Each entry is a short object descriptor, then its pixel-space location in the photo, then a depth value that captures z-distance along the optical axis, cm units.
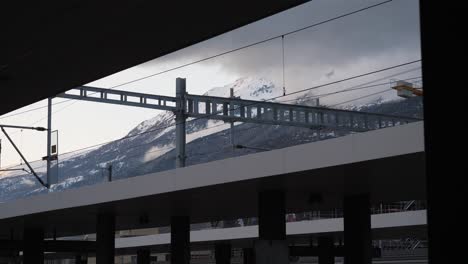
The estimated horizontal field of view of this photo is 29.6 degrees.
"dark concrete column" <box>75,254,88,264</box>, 5106
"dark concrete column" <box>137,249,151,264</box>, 5257
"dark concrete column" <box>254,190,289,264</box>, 2138
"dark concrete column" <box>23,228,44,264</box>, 3534
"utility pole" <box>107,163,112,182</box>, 3684
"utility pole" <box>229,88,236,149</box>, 3711
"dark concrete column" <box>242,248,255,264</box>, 4756
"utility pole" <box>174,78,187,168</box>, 3338
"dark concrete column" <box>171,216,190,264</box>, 2945
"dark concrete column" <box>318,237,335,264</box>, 3394
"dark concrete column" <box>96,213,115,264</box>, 2931
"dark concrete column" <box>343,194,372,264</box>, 2309
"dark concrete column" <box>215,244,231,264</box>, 4675
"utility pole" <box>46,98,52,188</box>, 3265
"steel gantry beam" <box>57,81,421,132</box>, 3559
